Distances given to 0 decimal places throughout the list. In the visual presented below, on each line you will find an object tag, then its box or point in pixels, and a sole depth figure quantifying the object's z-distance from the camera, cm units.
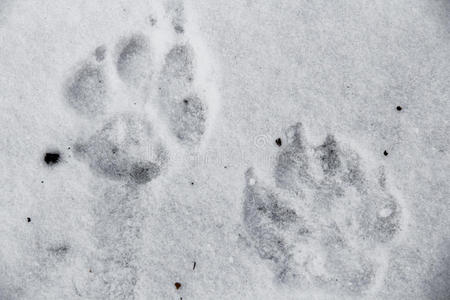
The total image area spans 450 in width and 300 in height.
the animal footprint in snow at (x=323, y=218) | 74
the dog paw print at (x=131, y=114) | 74
